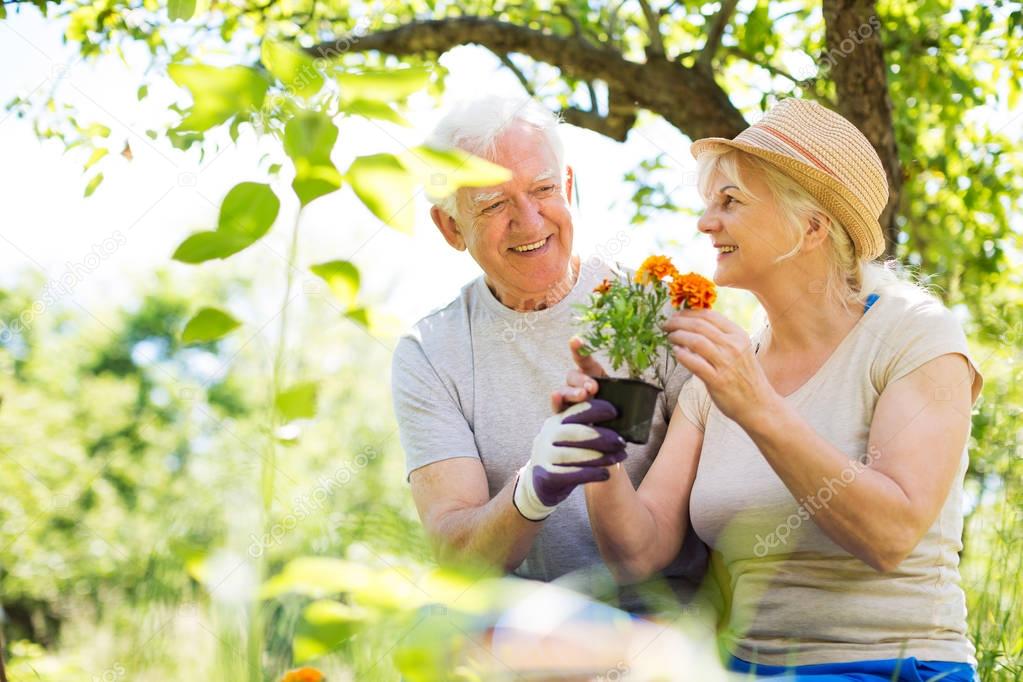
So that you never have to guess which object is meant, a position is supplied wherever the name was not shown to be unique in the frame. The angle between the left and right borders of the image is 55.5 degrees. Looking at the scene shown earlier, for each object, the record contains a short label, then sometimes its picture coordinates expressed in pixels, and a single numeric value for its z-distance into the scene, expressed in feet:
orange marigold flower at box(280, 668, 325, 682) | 3.16
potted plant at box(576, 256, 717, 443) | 6.29
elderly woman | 6.12
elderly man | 8.02
